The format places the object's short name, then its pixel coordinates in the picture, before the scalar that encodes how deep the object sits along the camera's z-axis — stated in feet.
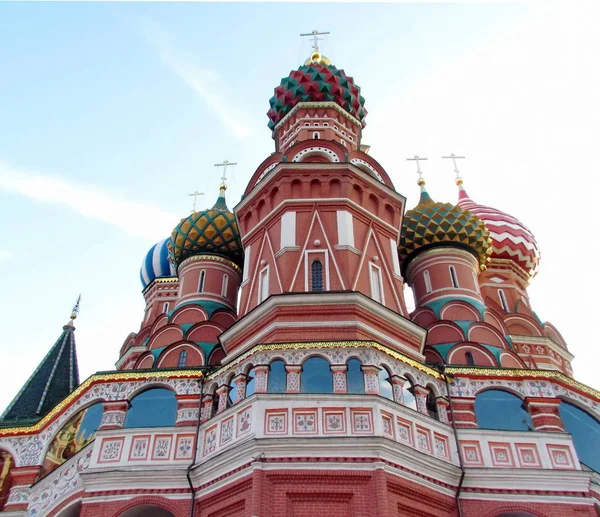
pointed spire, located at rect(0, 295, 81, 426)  46.24
